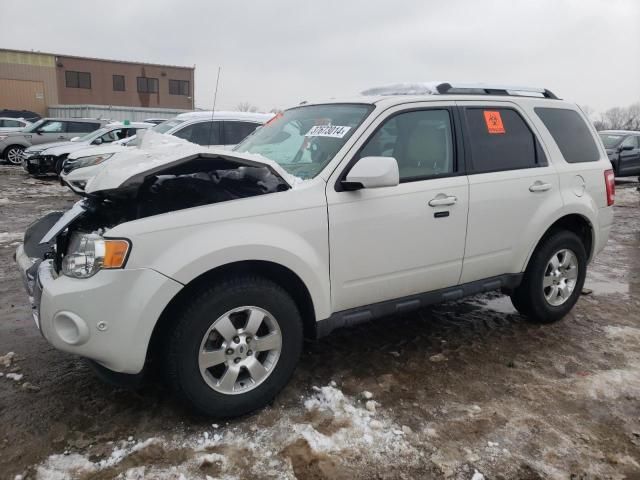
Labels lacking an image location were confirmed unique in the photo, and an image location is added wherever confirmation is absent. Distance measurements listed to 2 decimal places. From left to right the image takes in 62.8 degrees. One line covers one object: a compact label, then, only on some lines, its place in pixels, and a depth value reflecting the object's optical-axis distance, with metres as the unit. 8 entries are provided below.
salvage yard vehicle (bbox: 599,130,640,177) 15.34
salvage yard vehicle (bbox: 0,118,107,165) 17.39
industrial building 45.53
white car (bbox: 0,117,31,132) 18.42
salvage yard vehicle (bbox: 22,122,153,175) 13.89
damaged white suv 2.64
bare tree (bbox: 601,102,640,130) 84.12
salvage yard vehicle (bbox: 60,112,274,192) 10.27
